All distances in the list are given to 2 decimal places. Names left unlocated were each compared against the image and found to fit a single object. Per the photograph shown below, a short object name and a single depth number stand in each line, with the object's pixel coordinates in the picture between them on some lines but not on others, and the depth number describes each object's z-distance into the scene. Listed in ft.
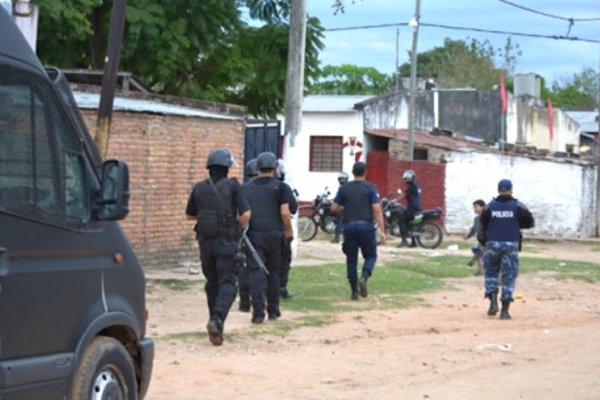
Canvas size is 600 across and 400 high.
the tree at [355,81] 279.98
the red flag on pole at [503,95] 150.90
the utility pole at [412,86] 123.78
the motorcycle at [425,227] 94.79
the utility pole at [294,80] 67.10
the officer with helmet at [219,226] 38.34
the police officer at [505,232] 50.42
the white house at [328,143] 141.59
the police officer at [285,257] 46.27
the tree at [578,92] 334.65
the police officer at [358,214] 53.26
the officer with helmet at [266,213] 44.98
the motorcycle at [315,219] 98.78
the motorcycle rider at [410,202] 94.84
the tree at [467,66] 261.44
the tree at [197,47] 78.69
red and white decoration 140.05
